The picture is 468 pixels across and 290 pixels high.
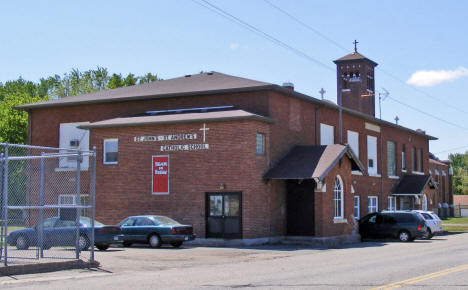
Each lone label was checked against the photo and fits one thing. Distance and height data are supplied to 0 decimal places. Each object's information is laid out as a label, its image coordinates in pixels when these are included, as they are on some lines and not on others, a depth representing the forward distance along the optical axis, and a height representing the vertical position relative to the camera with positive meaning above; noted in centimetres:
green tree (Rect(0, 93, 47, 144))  5975 +651
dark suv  3231 -166
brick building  2856 +186
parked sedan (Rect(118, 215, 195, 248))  2573 -153
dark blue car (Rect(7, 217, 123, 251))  1889 -140
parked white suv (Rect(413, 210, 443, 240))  3397 -158
